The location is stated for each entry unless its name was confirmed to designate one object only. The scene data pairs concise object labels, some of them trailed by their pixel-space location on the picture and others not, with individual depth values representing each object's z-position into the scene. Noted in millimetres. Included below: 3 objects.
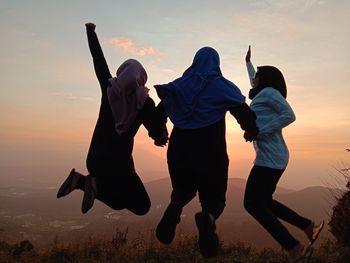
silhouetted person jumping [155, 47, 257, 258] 4031
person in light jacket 4793
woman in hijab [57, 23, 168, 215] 4438
